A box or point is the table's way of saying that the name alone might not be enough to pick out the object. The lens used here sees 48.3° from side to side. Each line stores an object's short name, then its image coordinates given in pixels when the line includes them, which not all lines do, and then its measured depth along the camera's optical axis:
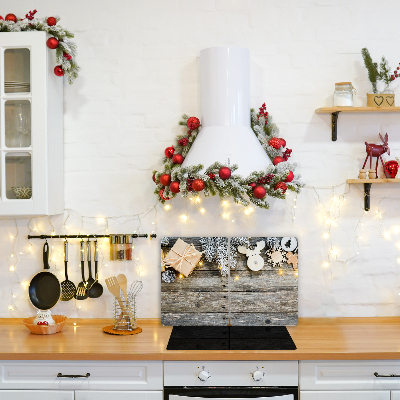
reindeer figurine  2.26
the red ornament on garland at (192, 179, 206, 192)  2.00
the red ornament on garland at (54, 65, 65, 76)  2.20
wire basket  2.23
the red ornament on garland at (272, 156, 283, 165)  2.19
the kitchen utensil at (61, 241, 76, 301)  2.41
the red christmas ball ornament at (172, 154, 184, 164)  2.23
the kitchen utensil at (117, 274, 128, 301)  2.33
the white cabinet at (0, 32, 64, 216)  2.12
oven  1.94
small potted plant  2.27
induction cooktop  2.01
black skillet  2.42
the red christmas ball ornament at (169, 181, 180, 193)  2.10
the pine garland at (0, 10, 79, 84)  2.13
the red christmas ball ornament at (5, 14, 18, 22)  2.13
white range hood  2.13
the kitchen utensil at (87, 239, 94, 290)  2.38
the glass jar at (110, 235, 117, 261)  2.39
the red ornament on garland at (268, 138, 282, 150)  2.22
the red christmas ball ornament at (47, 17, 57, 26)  2.12
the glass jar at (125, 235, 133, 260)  2.40
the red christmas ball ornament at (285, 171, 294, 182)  2.09
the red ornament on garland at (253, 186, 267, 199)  2.01
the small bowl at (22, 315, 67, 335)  2.21
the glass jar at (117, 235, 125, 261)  2.40
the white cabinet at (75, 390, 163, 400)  1.96
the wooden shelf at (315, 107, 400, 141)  2.23
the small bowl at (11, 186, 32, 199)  2.14
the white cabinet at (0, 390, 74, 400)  1.97
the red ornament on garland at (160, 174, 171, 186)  2.15
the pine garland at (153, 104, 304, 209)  2.02
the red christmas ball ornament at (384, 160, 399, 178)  2.28
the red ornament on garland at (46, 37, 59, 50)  2.13
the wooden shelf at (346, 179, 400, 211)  2.23
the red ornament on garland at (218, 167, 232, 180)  1.99
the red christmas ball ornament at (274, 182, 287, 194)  2.06
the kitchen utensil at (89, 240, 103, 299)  2.40
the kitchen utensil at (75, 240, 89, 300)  2.40
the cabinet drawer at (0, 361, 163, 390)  1.96
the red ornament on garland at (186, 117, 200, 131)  2.28
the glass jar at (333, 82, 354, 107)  2.27
